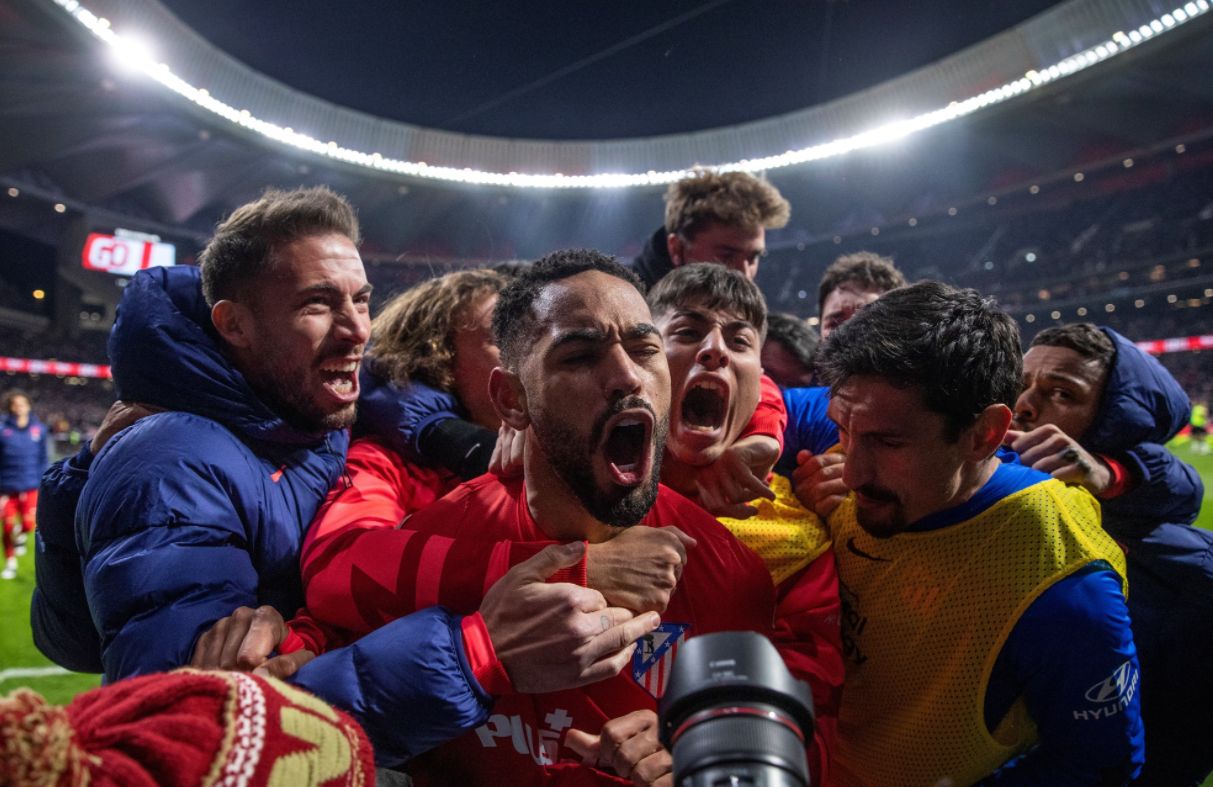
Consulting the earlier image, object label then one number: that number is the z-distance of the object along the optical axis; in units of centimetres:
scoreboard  2023
